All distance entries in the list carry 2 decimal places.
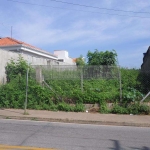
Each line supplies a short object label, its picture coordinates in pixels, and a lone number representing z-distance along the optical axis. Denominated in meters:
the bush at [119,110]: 11.12
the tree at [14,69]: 13.76
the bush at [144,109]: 10.97
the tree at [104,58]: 22.95
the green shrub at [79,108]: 11.45
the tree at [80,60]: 40.47
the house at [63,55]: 46.78
